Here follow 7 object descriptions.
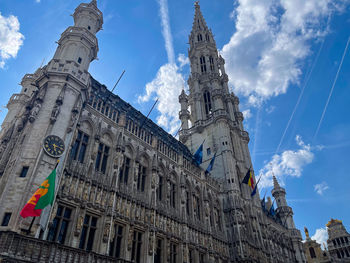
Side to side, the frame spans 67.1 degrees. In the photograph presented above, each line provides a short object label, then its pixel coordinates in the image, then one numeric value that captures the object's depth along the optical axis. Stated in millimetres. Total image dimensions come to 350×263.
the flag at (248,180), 39094
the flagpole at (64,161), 17166
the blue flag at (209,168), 38984
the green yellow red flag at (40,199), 15630
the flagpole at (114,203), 20438
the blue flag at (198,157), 38344
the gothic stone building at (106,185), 17938
